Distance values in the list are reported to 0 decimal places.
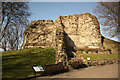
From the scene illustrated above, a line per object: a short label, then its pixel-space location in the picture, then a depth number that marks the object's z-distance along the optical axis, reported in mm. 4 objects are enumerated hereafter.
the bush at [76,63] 11281
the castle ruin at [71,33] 21047
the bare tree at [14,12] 13719
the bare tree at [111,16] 13094
